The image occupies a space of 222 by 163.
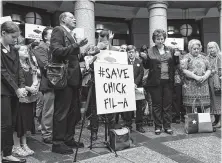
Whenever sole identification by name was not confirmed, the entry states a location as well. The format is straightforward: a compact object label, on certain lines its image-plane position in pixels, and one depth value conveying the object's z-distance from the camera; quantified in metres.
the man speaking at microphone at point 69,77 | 3.55
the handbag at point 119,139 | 3.81
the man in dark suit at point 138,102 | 5.07
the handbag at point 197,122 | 4.88
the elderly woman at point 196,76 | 5.07
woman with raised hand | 4.84
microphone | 3.77
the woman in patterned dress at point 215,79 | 5.33
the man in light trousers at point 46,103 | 4.27
